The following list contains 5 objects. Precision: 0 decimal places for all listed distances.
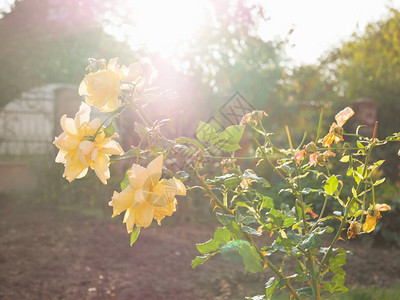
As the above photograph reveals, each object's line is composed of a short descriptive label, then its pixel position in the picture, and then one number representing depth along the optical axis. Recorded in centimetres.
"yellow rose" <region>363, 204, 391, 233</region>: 101
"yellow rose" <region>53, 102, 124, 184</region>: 84
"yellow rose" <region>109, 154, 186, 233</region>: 77
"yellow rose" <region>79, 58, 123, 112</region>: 82
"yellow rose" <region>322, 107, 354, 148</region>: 103
